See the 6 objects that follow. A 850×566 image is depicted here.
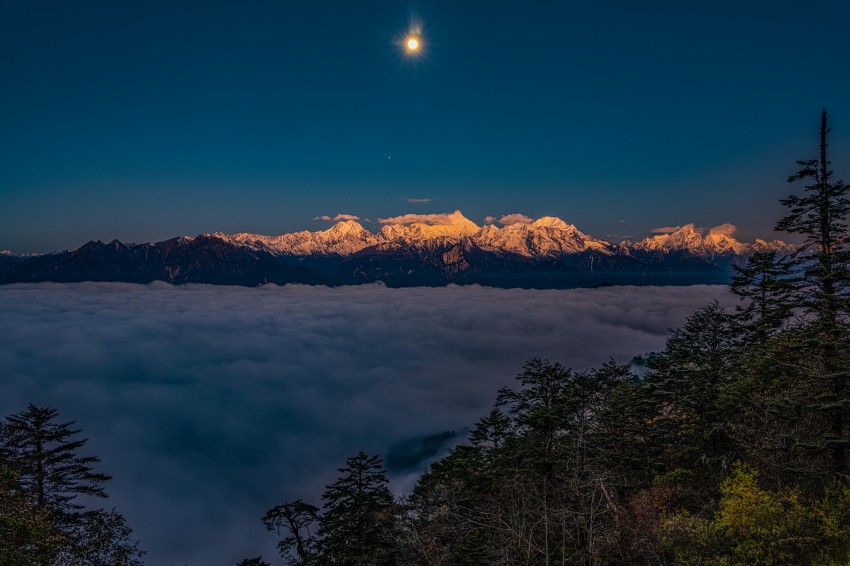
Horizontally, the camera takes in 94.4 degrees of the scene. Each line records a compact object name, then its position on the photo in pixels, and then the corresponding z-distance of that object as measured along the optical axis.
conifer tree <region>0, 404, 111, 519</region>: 30.70
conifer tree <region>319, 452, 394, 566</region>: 41.84
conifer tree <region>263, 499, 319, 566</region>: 55.75
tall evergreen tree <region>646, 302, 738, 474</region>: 31.09
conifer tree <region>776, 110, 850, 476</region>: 18.84
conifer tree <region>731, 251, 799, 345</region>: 34.53
